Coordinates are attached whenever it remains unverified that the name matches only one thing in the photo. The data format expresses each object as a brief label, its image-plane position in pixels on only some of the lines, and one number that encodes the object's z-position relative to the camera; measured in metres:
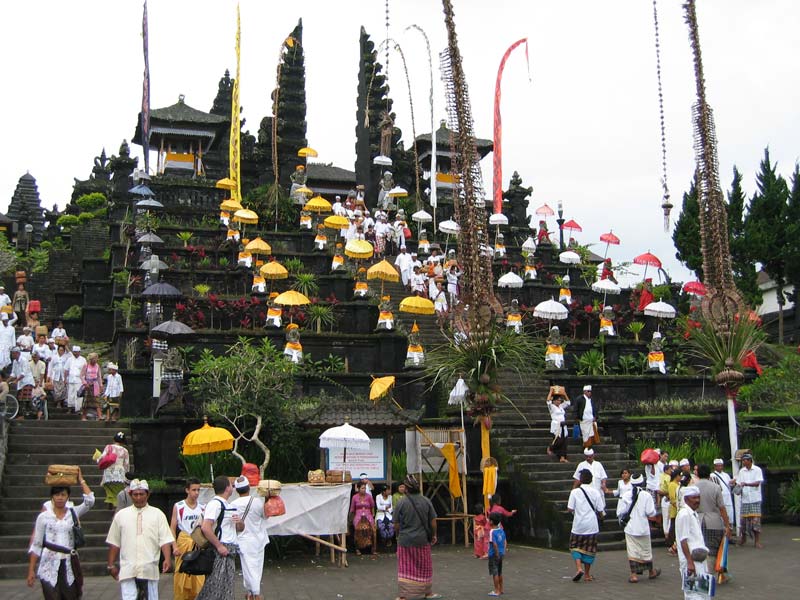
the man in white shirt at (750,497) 15.76
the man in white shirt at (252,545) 10.31
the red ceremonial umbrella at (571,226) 38.38
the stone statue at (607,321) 26.66
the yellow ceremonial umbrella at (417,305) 24.23
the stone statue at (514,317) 25.68
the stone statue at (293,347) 22.11
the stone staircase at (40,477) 14.14
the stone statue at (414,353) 22.30
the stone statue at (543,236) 37.94
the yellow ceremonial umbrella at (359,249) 27.59
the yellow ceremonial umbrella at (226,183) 36.23
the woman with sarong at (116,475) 15.08
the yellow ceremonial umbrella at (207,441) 14.78
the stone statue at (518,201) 44.69
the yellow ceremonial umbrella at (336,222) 31.20
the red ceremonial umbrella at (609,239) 34.92
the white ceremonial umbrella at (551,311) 26.28
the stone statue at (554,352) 23.03
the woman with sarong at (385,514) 15.92
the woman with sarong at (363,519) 15.58
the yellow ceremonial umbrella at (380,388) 17.39
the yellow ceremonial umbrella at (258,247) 28.20
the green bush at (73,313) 29.20
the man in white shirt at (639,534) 12.59
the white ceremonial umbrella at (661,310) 27.48
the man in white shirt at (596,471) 14.97
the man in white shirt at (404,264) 29.67
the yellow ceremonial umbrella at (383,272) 25.89
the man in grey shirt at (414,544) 11.09
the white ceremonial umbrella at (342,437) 15.30
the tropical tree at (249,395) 16.53
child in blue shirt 11.75
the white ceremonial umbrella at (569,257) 34.31
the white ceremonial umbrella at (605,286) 30.08
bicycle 17.34
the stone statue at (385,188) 39.58
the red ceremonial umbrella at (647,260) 31.78
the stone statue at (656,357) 24.14
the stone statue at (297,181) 37.81
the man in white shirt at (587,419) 18.67
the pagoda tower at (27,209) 53.00
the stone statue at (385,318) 24.38
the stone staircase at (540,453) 16.75
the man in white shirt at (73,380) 19.31
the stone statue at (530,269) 31.88
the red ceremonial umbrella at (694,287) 28.53
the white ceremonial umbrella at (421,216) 36.88
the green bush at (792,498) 18.17
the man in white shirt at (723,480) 14.98
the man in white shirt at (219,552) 8.58
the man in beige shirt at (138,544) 8.75
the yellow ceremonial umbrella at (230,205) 32.59
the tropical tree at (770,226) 38.22
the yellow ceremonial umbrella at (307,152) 41.97
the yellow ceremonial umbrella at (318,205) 33.03
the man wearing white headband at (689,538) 8.82
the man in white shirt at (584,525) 12.73
